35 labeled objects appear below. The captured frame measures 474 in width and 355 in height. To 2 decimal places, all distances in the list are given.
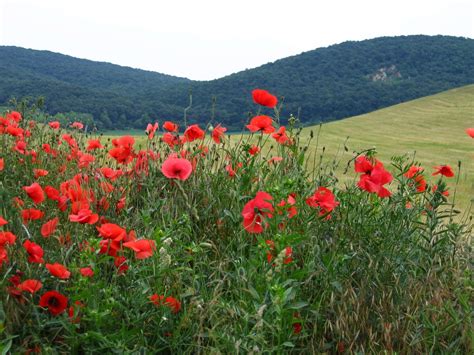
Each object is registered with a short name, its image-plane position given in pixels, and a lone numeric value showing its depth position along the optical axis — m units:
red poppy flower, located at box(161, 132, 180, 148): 3.99
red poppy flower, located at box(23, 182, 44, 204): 2.55
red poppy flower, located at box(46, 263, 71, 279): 2.16
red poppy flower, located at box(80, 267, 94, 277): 2.16
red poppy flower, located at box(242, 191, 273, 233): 2.56
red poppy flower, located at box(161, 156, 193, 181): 2.82
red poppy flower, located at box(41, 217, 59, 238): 2.55
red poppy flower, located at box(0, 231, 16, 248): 2.27
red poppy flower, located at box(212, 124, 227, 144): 3.74
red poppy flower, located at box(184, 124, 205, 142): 3.61
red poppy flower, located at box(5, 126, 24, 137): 4.02
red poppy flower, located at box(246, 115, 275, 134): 3.39
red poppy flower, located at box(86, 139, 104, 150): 4.02
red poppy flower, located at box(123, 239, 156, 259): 2.15
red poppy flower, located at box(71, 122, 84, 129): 4.82
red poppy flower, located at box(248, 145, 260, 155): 3.49
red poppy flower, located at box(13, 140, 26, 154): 3.85
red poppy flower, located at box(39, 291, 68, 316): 2.30
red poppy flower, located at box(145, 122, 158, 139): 3.96
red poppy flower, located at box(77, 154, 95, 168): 3.77
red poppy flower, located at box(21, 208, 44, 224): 2.60
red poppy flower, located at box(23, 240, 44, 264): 2.31
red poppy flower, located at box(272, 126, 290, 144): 3.62
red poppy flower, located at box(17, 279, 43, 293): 2.24
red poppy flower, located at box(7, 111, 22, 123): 4.47
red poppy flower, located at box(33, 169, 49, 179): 3.36
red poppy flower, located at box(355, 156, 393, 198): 2.81
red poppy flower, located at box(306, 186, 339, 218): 2.79
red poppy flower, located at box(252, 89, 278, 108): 3.23
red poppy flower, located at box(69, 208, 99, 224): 2.30
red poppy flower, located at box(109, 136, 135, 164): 3.58
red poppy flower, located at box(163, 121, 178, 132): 3.93
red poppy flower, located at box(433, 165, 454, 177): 3.25
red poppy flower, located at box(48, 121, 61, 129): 5.05
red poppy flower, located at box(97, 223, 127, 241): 2.22
